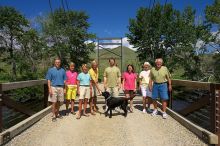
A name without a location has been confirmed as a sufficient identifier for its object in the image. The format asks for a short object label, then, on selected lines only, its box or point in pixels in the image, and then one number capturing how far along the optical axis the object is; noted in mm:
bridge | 2811
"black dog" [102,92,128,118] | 3990
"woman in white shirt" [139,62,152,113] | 4421
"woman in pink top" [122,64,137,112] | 4391
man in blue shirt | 3850
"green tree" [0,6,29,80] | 18895
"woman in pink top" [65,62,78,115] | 4211
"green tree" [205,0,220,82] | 14069
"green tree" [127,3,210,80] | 16081
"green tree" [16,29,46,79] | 18011
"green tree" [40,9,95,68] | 18348
